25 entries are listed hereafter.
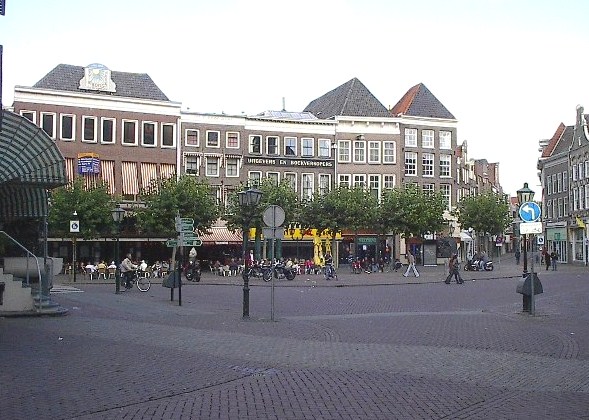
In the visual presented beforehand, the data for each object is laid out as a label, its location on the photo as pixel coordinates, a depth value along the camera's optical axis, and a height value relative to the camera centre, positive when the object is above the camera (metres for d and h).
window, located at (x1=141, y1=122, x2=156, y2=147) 57.41 +8.92
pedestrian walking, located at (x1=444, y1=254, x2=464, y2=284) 37.16 -1.26
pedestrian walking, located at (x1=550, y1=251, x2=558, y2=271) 54.98 -1.11
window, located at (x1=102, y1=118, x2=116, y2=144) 55.78 +9.02
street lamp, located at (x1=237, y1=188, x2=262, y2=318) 19.94 +1.33
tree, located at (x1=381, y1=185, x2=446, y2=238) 56.78 +2.76
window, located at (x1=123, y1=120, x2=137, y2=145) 56.62 +9.01
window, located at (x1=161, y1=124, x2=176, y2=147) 58.17 +9.01
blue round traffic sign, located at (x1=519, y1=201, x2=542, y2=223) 19.92 +0.94
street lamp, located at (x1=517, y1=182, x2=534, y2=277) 22.31 +1.59
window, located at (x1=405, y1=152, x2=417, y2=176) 68.75 +7.92
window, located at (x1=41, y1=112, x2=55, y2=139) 53.47 +9.27
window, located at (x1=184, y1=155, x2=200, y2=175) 58.84 +6.87
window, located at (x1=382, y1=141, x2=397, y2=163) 67.75 +8.90
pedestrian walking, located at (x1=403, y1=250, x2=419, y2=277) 44.31 -1.28
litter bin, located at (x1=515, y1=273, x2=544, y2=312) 19.66 -1.12
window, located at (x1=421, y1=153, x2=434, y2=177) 69.69 +7.98
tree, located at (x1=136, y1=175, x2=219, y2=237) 48.28 +2.63
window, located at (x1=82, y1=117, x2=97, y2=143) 55.09 +9.00
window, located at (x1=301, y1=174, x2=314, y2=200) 63.88 +5.45
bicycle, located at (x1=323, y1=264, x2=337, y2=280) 41.06 -1.48
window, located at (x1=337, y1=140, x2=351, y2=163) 65.88 +8.74
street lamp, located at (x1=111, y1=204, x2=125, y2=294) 30.11 +1.23
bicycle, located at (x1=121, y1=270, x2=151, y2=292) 30.84 -1.62
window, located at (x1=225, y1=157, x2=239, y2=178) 60.38 +6.65
